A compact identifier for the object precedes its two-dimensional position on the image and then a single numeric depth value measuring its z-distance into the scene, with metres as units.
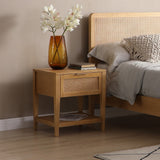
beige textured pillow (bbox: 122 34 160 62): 4.65
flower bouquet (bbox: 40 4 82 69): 4.46
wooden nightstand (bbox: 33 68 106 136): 4.27
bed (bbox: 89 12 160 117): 4.92
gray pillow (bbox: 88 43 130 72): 4.72
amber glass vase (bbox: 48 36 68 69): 4.46
